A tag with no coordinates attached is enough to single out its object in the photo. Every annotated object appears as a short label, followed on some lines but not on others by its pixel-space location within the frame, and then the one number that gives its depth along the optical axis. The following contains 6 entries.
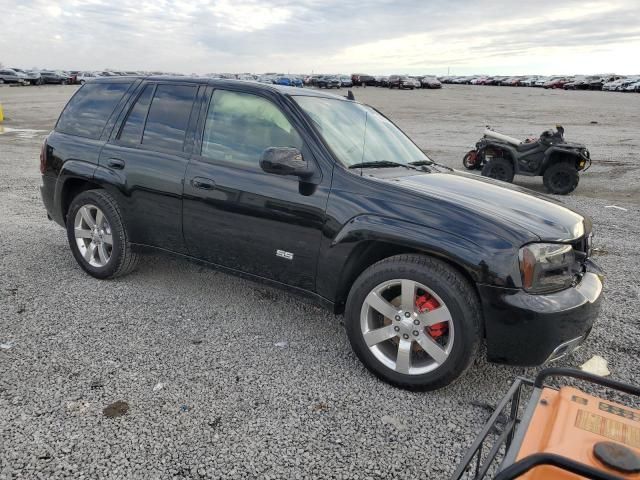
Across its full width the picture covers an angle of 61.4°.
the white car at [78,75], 66.49
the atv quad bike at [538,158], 9.92
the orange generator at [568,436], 1.55
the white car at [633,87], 58.45
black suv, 3.02
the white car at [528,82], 84.57
